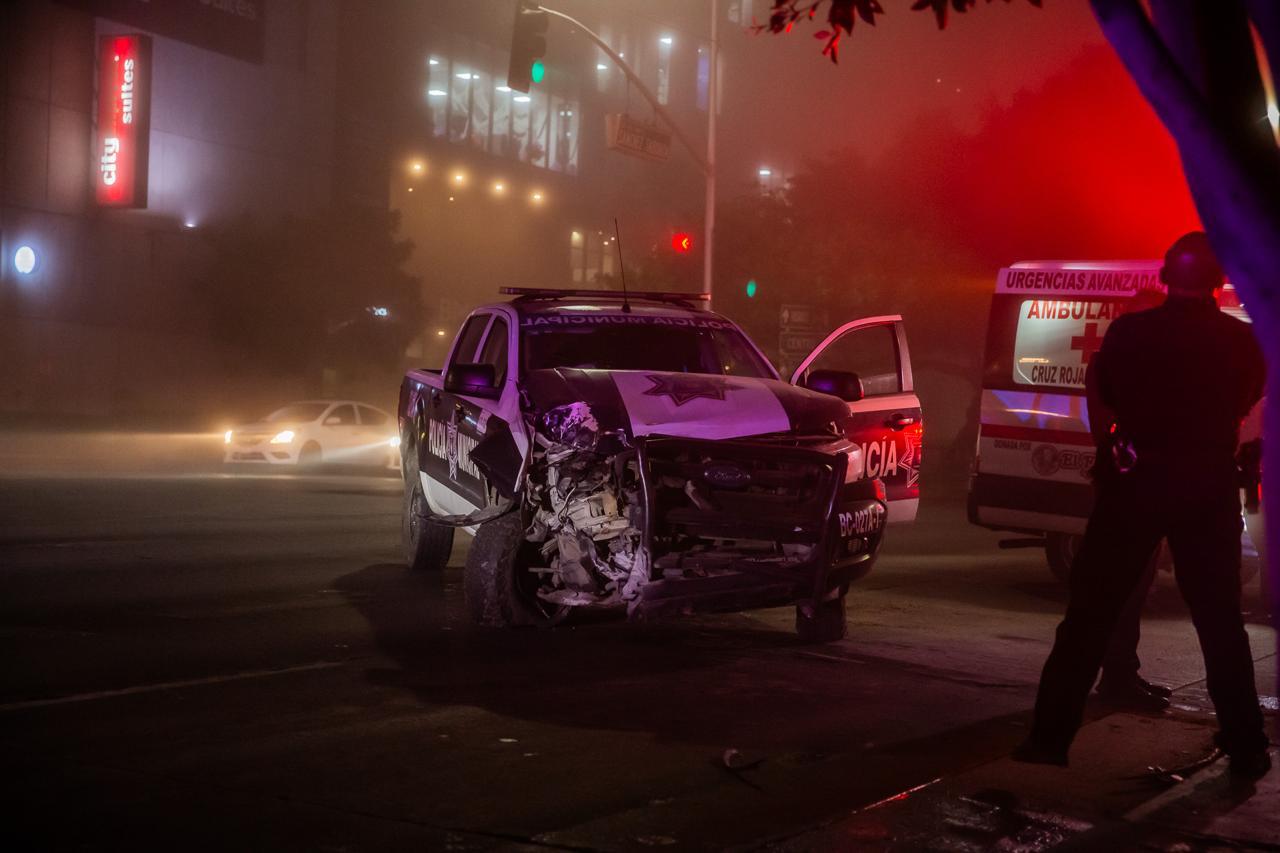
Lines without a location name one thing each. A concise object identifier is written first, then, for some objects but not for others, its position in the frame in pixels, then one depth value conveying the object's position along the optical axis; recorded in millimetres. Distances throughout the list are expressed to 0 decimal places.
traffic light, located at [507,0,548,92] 19891
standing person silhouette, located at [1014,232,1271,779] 5332
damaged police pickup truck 7316
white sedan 25531
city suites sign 44188
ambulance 11383
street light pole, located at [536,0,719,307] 25484
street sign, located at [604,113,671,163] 23859
